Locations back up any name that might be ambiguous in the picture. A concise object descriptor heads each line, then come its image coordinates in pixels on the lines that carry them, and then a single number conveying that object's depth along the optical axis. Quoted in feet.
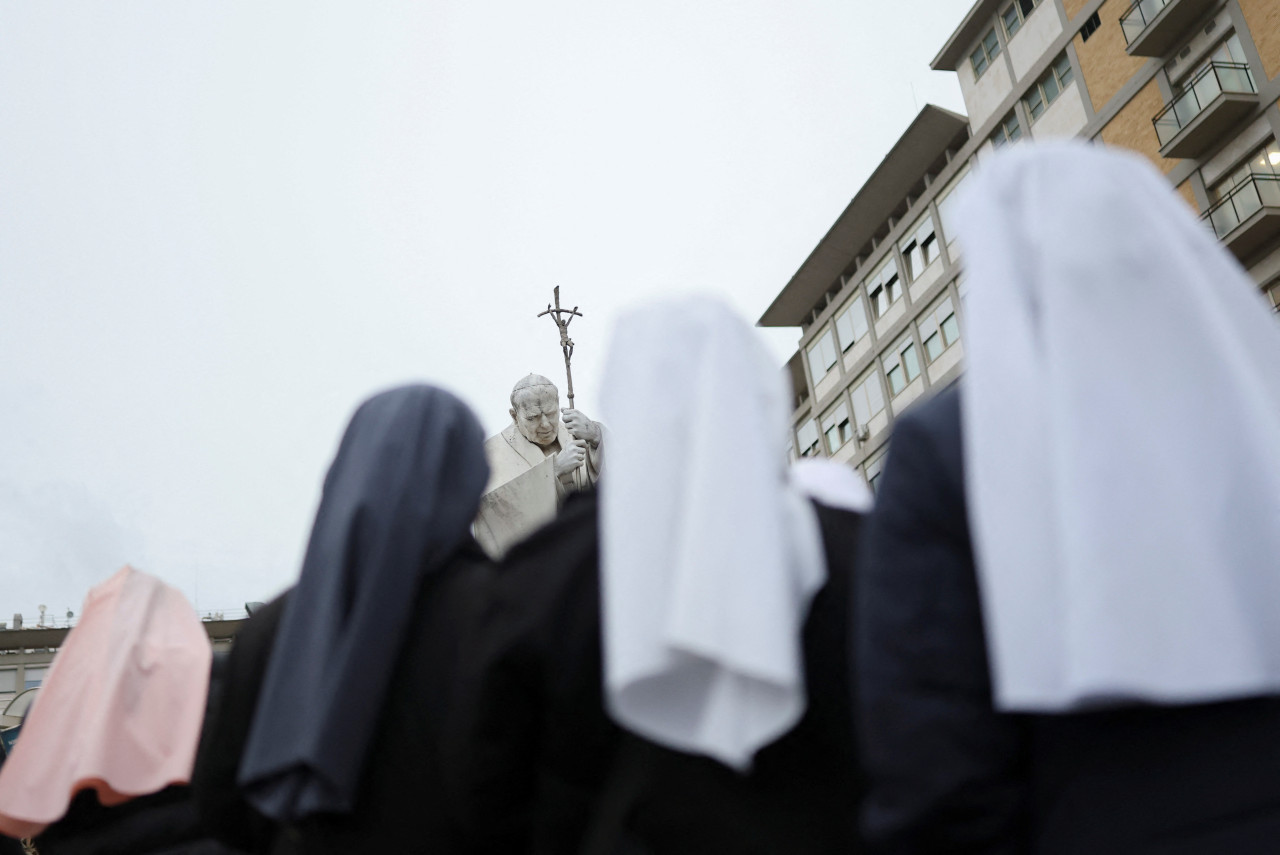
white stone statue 21.24
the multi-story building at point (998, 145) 71.67
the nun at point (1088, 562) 4.58
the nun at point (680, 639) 5.58
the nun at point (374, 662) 7.42
